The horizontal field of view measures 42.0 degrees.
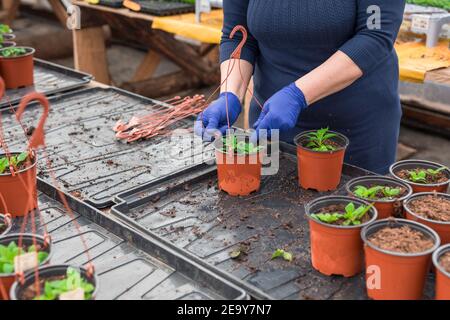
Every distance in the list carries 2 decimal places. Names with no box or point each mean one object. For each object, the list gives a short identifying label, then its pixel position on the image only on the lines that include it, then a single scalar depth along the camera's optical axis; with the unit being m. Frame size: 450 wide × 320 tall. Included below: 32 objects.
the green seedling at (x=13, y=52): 2.50
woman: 1.64
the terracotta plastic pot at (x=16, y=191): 1.51
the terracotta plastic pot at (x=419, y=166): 1.47
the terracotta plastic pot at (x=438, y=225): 1.28
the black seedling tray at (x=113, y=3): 3.74
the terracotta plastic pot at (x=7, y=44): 2.67
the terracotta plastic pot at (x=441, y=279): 1.09
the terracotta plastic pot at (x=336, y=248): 1.26
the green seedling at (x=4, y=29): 2.79
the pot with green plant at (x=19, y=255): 1.14
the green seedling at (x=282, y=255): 1.35
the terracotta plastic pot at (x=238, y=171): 1.63
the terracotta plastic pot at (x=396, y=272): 1.14
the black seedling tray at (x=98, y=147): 1.75
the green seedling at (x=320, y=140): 1.65
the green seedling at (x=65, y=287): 1.08
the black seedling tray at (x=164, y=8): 3.56
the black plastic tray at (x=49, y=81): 2.44
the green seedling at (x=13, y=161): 1.55
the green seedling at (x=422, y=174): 1.51
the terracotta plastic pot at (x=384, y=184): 1.39
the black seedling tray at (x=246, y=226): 1.27
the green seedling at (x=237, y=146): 1.63
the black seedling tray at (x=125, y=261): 1.25
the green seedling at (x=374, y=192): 1.42
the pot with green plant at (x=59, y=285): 1.07
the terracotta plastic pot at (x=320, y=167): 1.63
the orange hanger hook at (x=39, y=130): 1.09
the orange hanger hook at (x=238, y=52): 1.68
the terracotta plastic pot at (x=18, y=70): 2.46
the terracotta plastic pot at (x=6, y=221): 1.34
